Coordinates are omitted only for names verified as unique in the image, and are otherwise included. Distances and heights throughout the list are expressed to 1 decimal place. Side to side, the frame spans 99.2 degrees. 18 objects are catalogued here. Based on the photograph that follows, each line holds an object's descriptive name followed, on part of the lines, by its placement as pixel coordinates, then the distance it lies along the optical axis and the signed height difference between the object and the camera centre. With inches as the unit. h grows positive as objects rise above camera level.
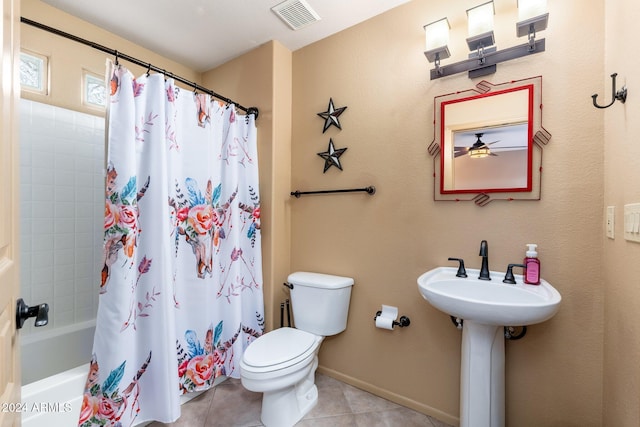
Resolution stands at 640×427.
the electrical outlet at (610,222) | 41.4 -1.3
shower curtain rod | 45.9 +30.6
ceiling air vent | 65.7 +50.2
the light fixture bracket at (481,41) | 52.2 +33.8
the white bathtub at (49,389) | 44.0 -32.6
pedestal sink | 42.6 -21.6
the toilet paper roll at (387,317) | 64.4 -25.6
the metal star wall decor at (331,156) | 75.3 +15.9
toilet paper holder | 64.3 -26.0
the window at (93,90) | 73.8 +33.8
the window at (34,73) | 63.8 +33.2
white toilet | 54.6 -30.3
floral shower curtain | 51.1 -9.9
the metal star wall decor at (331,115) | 75.5 +27.3
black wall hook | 37.4 +16.8
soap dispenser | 48.9 -9.7
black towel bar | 69.6 +5.9
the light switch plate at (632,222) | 32.6 -1.1
